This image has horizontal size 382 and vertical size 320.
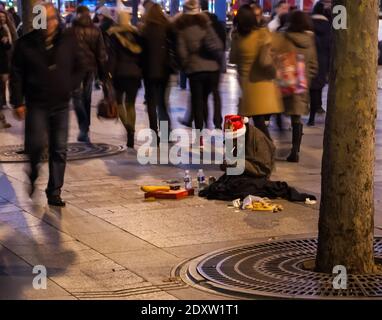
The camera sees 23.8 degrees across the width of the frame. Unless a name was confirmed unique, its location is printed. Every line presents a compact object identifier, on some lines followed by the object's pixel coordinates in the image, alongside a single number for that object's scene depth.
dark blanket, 8.98
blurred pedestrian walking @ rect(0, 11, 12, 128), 15.41
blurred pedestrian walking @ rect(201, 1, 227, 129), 12.12
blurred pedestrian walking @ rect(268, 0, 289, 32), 16.02
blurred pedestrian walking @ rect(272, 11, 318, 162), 11.10
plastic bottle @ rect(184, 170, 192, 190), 9.30
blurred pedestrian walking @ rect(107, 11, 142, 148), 12.03
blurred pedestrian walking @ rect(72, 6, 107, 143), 12.06
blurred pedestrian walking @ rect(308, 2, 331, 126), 14.29
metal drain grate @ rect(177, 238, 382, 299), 6.01
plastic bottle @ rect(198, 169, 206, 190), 9.49
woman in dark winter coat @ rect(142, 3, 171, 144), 12.00
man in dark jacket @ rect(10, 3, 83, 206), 8.48
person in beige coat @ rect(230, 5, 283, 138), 10.35
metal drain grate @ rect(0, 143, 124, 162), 11.52
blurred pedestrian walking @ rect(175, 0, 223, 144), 11.80
